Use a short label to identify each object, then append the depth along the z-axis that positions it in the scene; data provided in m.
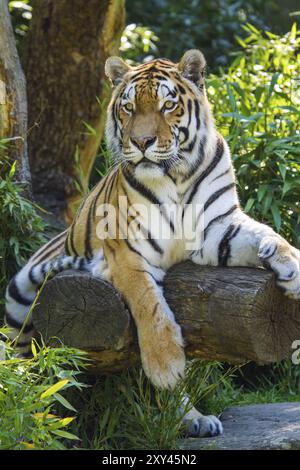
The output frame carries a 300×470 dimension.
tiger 7.87
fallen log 7.60
